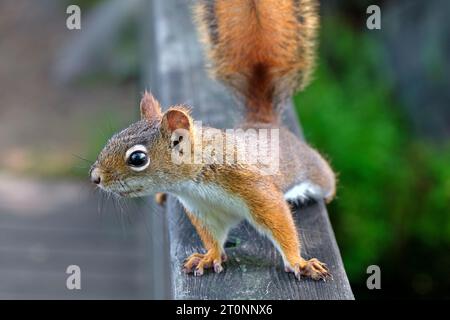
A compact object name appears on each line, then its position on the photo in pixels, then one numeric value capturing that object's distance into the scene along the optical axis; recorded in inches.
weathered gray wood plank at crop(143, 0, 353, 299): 24.7
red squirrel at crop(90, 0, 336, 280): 25.6
